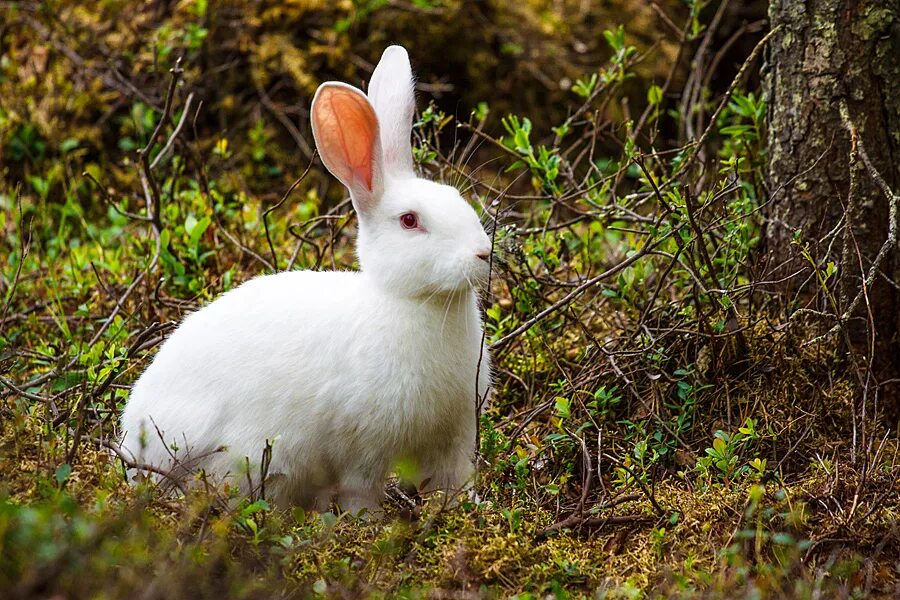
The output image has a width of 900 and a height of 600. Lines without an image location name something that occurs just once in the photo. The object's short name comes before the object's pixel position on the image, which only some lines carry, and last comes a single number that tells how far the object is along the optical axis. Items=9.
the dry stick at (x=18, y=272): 7.67
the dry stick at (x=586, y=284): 7.77
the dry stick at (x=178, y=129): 10.04
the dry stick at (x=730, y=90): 8.20
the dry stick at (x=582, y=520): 6.82
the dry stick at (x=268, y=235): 9.34
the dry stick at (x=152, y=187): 9.35
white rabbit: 7.26
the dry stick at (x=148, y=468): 6.17
